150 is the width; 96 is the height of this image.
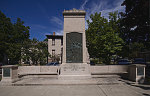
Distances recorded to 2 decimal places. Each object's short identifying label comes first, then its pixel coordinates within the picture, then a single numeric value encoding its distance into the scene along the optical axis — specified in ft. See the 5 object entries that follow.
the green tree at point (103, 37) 56.90
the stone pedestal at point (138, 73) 22.24
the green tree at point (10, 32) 71.03
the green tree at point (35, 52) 44.78
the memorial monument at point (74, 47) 25.23
